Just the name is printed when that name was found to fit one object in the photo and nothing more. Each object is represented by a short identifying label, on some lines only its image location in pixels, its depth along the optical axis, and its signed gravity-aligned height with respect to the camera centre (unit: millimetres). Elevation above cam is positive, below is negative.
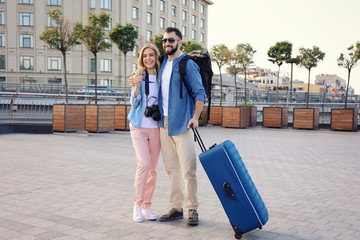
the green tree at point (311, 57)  23266 +2378
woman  3963 -353
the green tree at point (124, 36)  19375 +2870
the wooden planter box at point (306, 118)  18359 -1055
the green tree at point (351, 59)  19359 +1944
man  3840 -273
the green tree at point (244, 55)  23438 +2477
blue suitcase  3367 -820
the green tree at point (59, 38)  16891 +2333
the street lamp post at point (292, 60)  22945 +2124
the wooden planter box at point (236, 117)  18984 -1108
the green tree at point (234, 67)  23697 +1718
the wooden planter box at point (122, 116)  15961 -989
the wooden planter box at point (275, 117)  19203 -1080
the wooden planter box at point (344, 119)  17578 -1031
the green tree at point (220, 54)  23172 +2437
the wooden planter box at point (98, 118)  14555 -989
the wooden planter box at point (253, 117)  19938 -1153
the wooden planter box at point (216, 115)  20109 -1089
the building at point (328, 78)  137612 +6652
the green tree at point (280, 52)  22609 +2585
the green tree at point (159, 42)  26808 +3548
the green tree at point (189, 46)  26594 +3355
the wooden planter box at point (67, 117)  14164 -956
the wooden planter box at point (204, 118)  20062 -1275
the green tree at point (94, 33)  17672 +2716
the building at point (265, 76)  155275 +7687
